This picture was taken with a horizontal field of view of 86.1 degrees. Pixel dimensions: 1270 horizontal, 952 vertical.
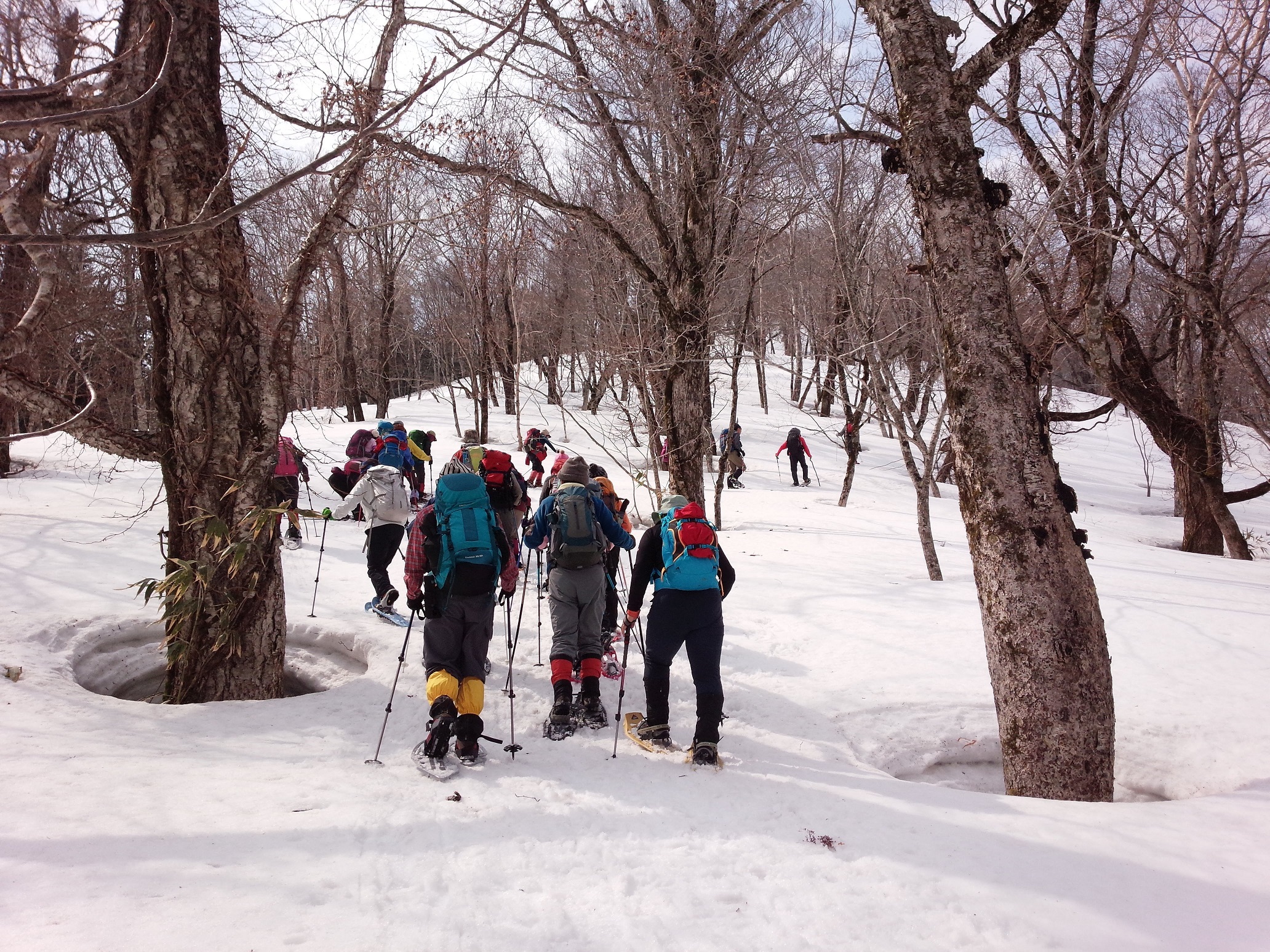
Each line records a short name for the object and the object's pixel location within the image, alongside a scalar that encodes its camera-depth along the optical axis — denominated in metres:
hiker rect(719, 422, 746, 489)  18.13
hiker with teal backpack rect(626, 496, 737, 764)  4.51
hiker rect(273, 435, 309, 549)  8.88
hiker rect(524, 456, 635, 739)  4.95
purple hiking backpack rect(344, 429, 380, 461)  11.70
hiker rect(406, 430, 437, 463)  9.82
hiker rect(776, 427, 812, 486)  19.45
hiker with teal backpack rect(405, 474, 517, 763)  4.21
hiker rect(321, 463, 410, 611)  6.98
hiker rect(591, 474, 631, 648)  6.01
